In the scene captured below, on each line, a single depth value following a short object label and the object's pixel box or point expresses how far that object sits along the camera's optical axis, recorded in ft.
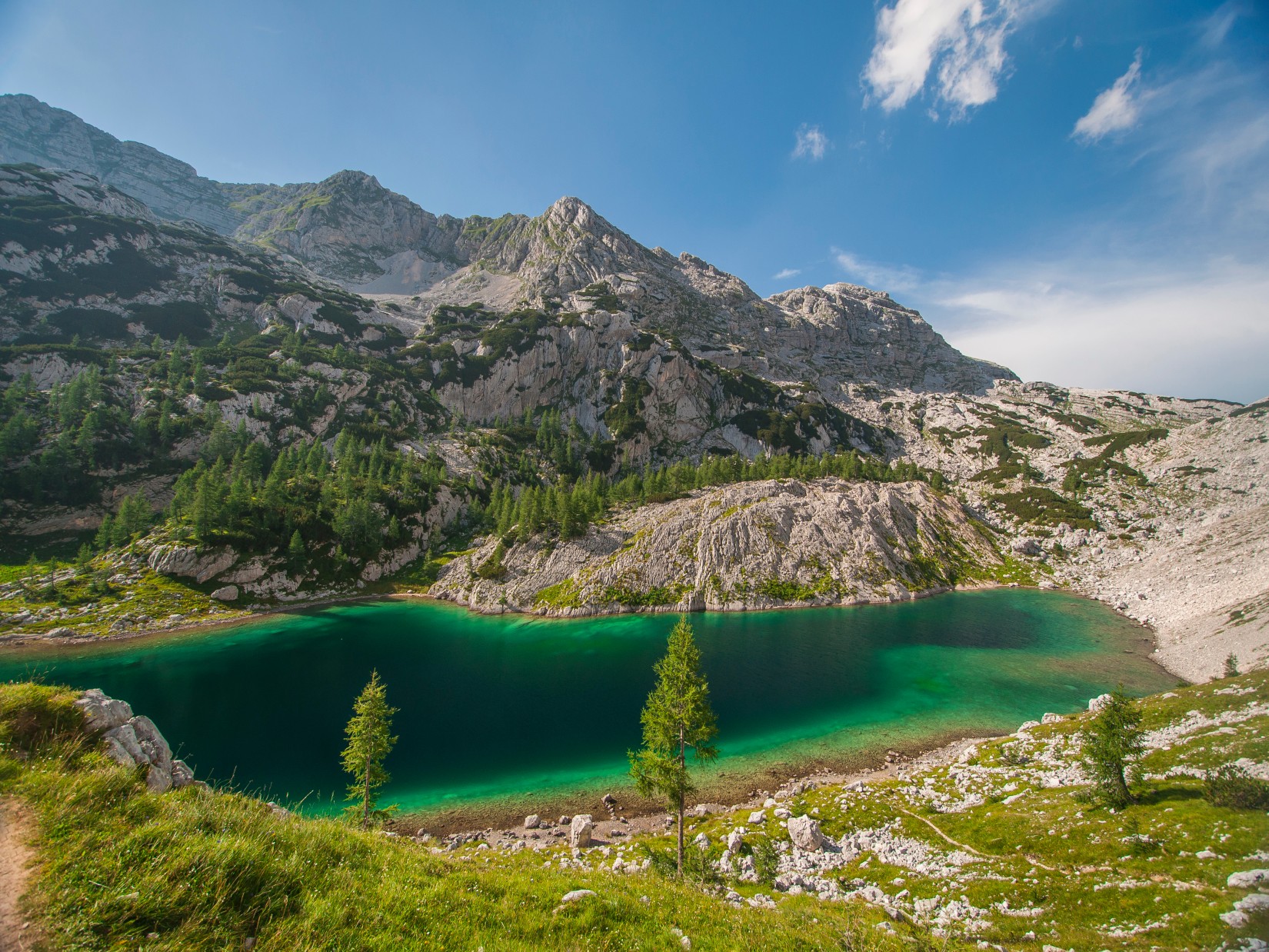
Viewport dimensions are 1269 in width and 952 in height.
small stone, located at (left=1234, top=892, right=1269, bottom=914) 41.96
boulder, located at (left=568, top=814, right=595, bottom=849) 84.33
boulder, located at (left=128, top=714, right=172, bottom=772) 47.98
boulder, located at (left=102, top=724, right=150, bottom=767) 40.60
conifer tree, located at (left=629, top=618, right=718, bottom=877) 79.19
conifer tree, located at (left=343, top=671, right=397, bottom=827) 82.53
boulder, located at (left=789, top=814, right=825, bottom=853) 75.87
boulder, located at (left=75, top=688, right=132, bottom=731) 42.73
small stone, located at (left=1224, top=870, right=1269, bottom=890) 45.50
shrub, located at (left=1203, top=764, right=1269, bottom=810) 58.18
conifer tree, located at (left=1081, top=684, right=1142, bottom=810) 67.51
